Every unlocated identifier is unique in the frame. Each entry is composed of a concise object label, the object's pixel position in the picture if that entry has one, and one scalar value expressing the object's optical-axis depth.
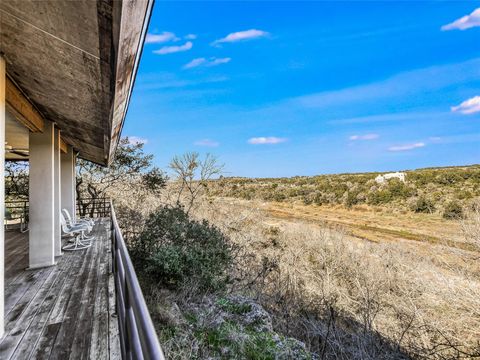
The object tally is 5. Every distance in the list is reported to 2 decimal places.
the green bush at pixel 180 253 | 6.70
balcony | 1.14
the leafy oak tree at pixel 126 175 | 15.85
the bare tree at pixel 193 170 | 17.72
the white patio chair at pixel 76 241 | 6.10
